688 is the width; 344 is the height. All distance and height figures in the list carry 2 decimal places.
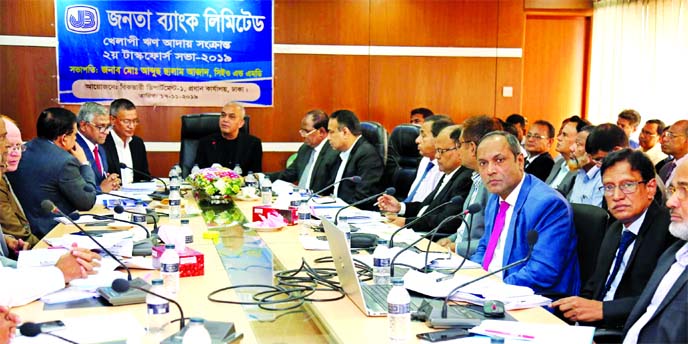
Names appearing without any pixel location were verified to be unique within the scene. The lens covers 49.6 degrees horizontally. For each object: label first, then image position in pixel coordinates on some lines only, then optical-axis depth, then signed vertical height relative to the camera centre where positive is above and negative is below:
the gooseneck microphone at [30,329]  1.65 -0.53
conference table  1.97 -0.63
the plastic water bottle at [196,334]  1.53 -0.50
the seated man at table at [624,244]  2.47 -0.50
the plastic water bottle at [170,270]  2.28 -0.55
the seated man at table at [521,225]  2.80 -0.51
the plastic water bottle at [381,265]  2.45 -0.56
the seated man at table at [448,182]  4.03 -0.47
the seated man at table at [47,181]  3.98 -0.47
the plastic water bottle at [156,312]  1.96 -0.58
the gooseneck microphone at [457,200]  2.84 -0.40
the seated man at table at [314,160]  5.76 -0.53
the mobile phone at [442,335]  1.93 -0.62
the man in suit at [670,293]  2.08 -0.57
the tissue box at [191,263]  2.59 -0.59
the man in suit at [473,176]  3.68 -0.41
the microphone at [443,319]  2.03 -0.61
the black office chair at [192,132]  6.45 -0.33
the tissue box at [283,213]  3.74 -0.60
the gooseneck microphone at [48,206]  2.71 -0.42
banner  7.05 +0.41
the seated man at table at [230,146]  6.38 -0.44
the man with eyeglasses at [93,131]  5.14 -0.26
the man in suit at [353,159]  5.30 -0.46
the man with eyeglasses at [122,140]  5.86 -0.37
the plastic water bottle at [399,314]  1.89 -0.56
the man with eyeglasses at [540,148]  5.81 -0.41
